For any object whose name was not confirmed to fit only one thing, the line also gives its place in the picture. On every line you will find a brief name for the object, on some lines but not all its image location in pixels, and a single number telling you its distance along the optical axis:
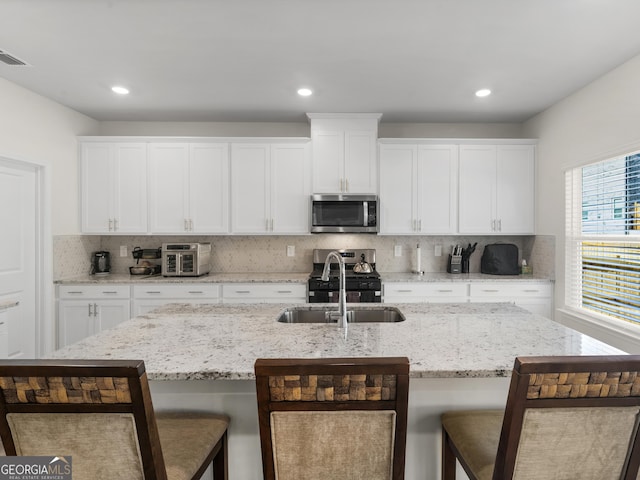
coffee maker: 4.18
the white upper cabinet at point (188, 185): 4.02
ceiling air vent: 2.65
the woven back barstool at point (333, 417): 0.95
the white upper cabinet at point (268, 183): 4.02
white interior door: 3.19
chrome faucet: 1.80
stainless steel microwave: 3.93
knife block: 4.21
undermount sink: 2.20
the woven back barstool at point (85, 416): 0.91
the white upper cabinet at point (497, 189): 4.04
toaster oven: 3.93
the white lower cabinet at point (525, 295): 3.77
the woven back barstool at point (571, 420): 0.96
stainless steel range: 3.72
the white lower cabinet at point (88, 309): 3.70
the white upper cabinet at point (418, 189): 4.04
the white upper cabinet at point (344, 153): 3.96
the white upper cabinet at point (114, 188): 4.00
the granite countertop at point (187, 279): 3.73
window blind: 2.82
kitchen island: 1.29
